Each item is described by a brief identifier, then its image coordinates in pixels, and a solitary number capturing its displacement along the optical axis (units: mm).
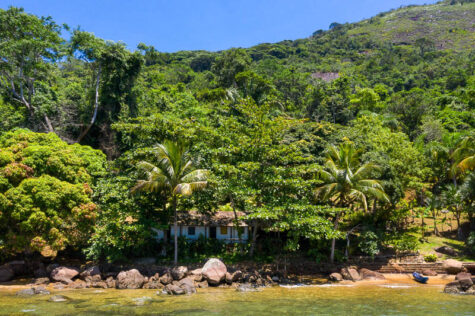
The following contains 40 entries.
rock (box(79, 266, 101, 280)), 20297
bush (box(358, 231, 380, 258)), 22672
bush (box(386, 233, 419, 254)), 23453
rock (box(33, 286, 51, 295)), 17622
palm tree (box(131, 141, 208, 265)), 20734
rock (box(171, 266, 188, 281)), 20141
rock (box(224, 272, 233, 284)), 20141
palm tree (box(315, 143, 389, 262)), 23109
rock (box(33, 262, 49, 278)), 20297
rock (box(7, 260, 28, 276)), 20625
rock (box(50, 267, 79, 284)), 19625
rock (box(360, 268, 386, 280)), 22031
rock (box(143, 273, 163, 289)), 19500
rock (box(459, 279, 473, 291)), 18250
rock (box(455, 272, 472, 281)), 18741
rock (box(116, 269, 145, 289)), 19281
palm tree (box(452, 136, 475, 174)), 27422
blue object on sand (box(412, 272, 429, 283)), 21188
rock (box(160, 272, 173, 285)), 19875
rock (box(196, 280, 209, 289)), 19714
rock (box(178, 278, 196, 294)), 18406
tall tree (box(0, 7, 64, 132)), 29922
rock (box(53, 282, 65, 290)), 18906
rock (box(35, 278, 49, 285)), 19345
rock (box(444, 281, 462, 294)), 18266
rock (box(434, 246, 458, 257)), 24484
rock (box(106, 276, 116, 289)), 19503
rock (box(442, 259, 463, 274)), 22048
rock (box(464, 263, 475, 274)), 21047
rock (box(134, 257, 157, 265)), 21975
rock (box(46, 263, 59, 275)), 20422
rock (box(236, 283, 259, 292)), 19156
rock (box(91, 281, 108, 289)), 19422
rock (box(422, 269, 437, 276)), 22581
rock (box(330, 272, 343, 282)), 21422
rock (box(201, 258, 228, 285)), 19891
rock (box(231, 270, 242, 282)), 20380
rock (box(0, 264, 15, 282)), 19719
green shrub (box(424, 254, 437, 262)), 23516
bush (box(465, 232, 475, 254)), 23480
